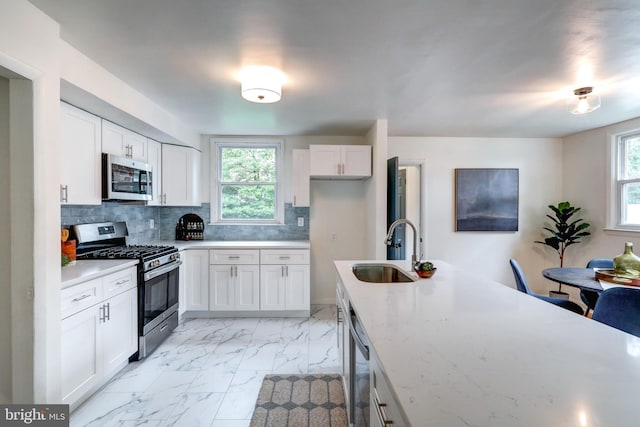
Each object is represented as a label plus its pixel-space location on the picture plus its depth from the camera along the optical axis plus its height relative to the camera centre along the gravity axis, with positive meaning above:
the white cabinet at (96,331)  1.90 -0.89
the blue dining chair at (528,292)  2.74 -0.77
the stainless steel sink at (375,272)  2.36 -0.50
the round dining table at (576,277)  2.31 -0.57
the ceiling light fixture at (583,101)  2.55 +0.97
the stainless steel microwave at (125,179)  2.63 +0.32
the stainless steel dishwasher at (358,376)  1.25 -0.79
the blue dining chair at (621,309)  1.70 -0.57
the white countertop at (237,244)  3.64 -0.42
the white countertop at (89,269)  1.92 -0.43
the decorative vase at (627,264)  2.37 -0.42
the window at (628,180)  3.51 +0.39
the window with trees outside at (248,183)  4.25 +0.40
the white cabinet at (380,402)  0.87 -0.62
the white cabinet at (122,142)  2.68 +0.69
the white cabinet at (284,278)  3.67 -0.84
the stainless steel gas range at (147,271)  2.66 -0.58
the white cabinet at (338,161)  3.71 +0.64
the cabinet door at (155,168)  3.47 +0.53
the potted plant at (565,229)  3.93 -0.23
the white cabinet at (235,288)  3.66 -0.96
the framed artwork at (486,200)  4.30 +0.17
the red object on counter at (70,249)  2.39 -0.31
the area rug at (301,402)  1.93 -1.37
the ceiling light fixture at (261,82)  2.24 +0.99
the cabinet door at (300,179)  3.88 +0.42
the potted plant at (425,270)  1.94 -0.38
